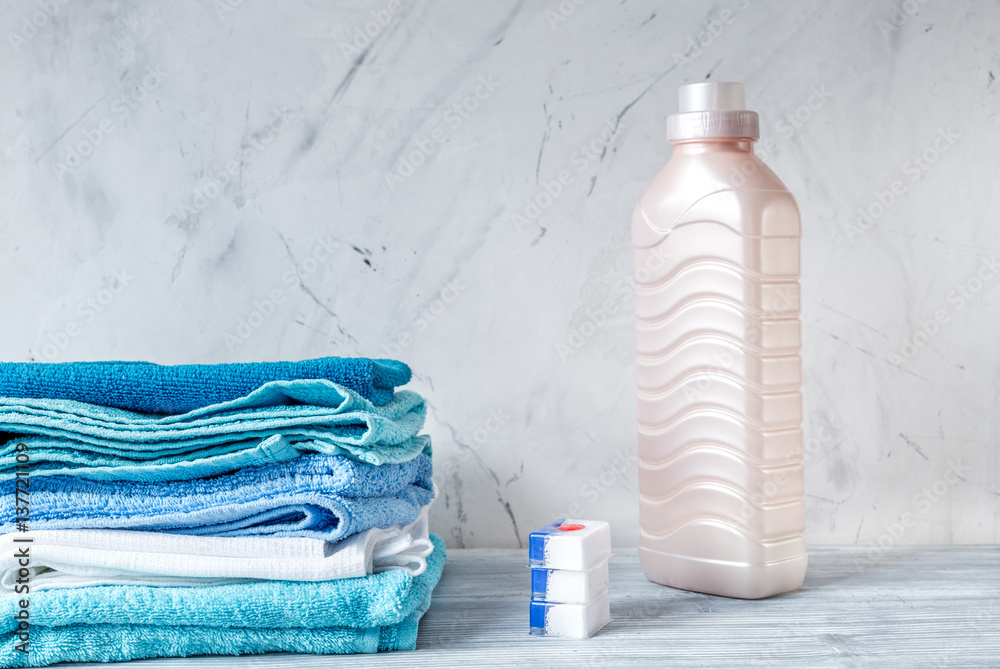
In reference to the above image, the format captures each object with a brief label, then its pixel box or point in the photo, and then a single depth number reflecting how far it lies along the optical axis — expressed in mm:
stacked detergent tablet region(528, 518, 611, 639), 684
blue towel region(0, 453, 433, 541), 641
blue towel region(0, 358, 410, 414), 673
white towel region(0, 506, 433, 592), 641
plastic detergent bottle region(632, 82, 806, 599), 766
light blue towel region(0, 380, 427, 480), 643
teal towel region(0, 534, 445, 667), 632
